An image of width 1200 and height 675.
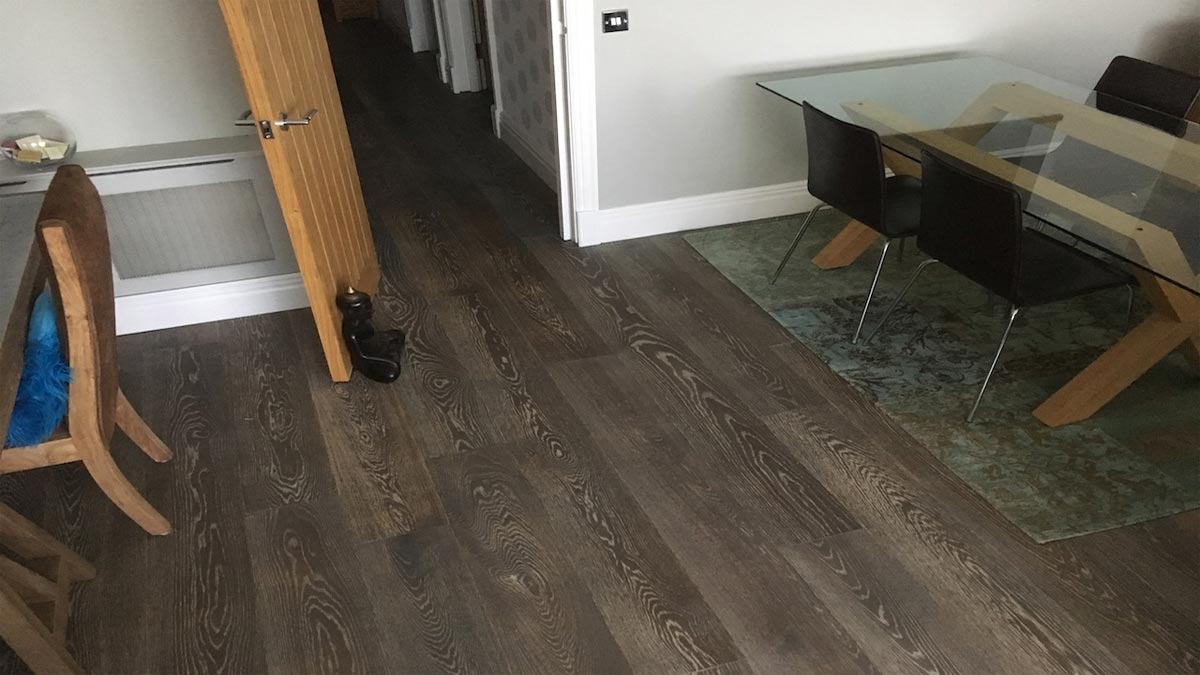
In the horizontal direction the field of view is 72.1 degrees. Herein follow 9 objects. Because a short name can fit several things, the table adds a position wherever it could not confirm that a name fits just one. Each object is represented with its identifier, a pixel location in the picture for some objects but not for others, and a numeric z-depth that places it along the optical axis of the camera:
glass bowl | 2.56
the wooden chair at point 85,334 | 1.66
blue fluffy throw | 1.79
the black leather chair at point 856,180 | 2.55
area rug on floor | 2.14
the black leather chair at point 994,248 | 2.14
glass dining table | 2.10
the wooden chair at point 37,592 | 1.64
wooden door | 2.14
